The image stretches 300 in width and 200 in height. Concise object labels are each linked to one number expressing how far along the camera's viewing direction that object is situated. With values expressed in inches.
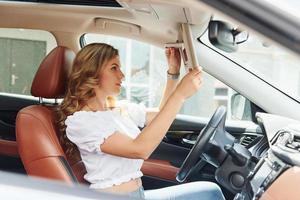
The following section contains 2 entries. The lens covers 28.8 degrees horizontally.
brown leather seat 87.3
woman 84.9
